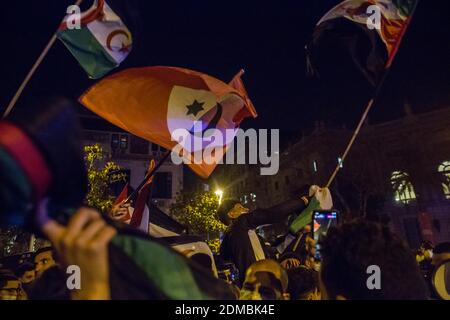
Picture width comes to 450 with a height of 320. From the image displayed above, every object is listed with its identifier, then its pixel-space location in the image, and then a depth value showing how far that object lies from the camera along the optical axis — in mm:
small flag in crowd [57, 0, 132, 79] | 5402
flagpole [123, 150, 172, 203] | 4871
